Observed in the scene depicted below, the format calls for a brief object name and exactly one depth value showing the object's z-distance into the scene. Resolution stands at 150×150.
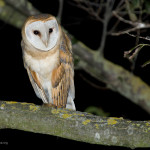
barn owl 5.82
